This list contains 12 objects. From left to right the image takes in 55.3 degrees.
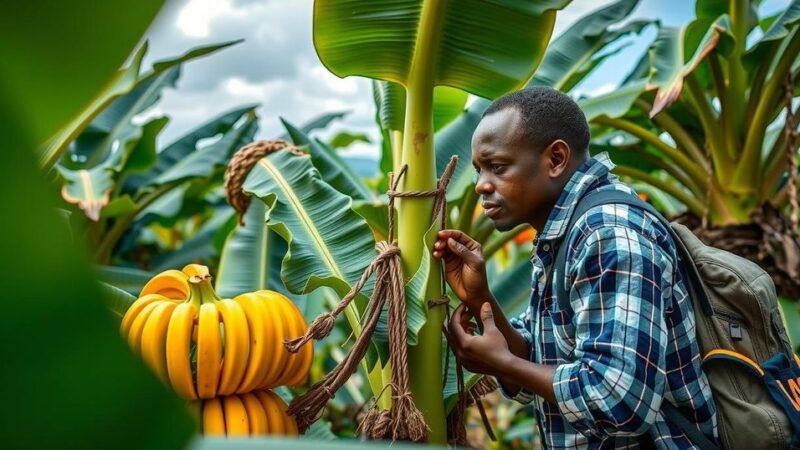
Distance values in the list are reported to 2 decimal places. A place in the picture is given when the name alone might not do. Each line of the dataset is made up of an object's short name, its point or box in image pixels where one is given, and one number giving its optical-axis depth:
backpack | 1.27
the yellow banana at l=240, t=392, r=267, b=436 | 1.39
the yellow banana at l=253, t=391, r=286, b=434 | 1.43
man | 1.18
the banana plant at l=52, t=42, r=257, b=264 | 2.70
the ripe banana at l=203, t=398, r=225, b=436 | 1.36
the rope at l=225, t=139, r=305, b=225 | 1.97
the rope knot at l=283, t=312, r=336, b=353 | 1.37
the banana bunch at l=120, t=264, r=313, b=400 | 1.32
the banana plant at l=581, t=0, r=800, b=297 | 2.50
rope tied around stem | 1.39
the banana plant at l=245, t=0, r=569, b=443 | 1.55
